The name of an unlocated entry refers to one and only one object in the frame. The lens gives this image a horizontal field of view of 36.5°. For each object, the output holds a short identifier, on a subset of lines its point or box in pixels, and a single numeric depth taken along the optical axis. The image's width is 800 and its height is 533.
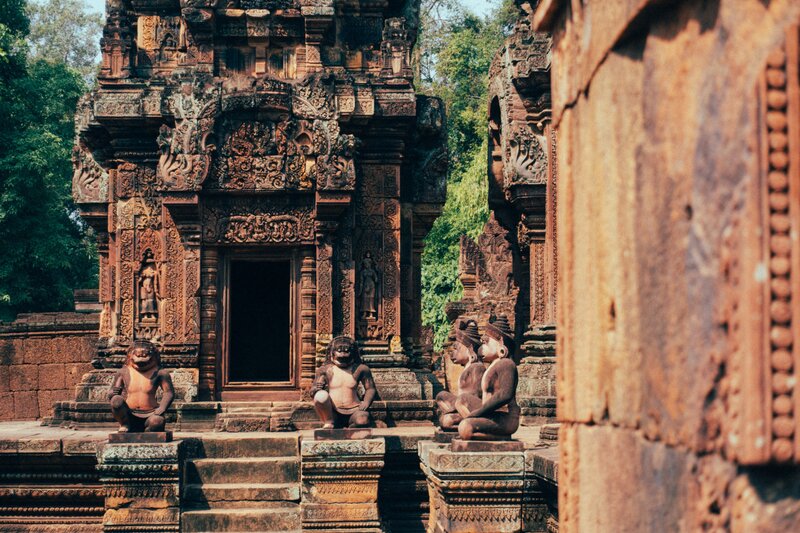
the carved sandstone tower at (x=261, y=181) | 11.30
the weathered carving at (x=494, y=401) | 8.04
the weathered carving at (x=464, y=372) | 8.43
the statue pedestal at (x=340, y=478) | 8.91
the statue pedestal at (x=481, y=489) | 7.95
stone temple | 1.74
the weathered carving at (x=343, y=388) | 9.04
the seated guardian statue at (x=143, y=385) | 9.09
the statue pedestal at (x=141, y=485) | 8.81
